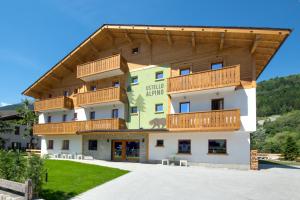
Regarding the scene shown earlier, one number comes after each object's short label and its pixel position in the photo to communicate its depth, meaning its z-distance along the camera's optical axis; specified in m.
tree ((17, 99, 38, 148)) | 37.31
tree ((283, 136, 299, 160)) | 32.41
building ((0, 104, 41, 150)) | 40.66
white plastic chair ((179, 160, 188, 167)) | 18.93
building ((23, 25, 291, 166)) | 17.47
